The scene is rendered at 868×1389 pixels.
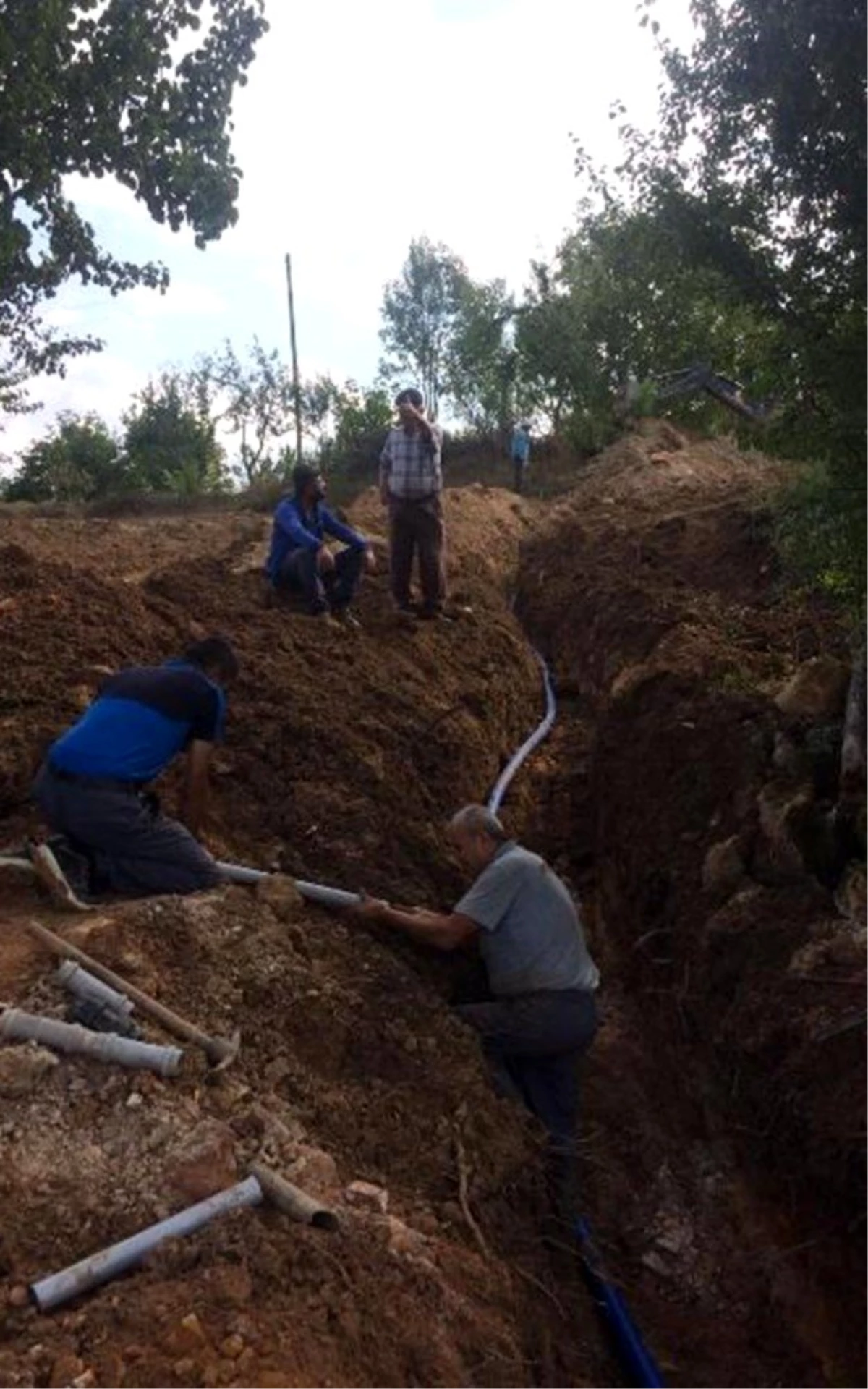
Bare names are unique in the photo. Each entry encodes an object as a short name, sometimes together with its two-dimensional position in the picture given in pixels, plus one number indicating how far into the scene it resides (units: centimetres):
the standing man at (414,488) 1100
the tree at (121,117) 912
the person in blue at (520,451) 2661
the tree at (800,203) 666
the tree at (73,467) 3497
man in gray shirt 645
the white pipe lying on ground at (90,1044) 469
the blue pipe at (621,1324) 516
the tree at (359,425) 3506
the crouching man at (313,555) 1070
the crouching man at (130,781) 624
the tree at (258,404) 4591
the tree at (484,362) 4019
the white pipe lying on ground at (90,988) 492
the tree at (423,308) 5297
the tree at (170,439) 3944
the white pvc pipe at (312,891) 654
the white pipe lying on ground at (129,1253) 368
